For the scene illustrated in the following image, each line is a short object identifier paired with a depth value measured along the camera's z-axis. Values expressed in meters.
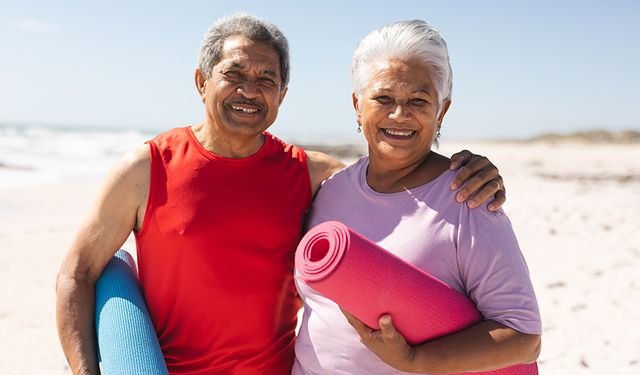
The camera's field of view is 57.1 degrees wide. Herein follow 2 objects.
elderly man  2.07
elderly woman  1.69
